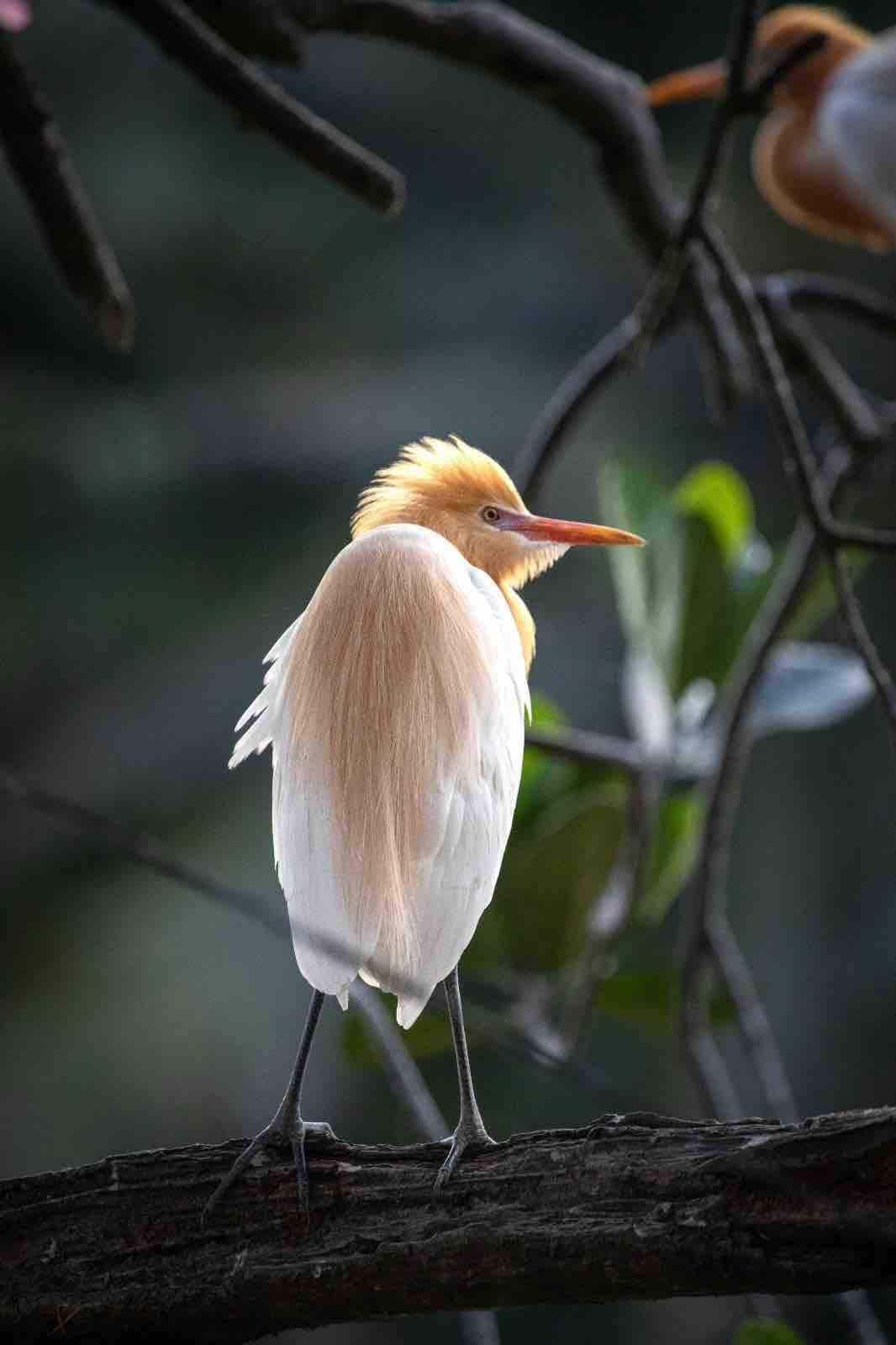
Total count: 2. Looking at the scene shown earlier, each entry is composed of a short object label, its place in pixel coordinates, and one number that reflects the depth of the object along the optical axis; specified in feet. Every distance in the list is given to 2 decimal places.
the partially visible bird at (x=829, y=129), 57.35
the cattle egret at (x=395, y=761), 32.87
